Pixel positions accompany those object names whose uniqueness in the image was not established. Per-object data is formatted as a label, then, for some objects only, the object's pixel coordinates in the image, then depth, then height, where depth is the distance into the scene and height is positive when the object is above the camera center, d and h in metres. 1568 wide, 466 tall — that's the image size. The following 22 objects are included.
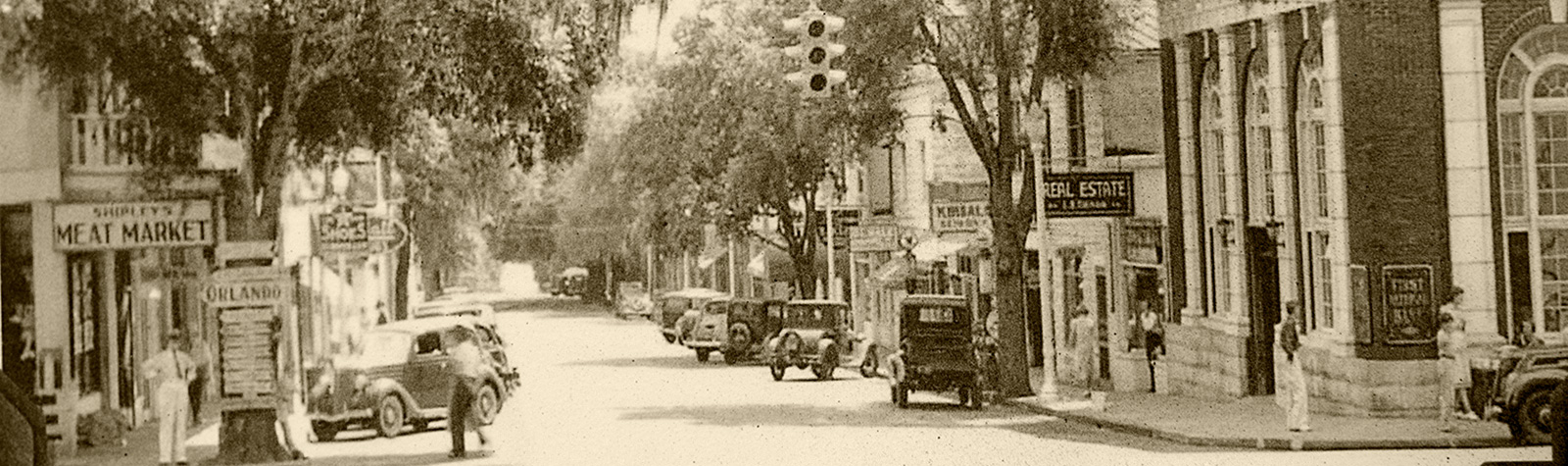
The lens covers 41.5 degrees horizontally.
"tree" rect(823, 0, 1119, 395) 32.44 +2.98
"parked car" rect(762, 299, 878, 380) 43.03 -1.98
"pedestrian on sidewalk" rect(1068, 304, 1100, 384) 36.16 -1.81
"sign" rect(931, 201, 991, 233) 35.06 +0.45
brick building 25.69 +0.57
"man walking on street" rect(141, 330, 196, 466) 24.53 -1.53
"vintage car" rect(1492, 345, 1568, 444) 21.27 -1.75
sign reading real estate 32.53 +0.71
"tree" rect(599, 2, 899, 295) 51.97 +2.79
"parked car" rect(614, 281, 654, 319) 91.19 -2.21
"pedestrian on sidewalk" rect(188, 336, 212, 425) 34.47 -1.85
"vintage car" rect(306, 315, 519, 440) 29.00 -1.75
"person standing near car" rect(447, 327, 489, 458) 24.09 -1.56
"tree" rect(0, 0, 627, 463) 23.48 +2.31
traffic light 20.86 +2.00
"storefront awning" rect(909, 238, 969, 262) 48.72 -0.14
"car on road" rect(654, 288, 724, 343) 65.06 -1.77
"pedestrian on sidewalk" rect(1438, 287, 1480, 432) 23.95 -1.60
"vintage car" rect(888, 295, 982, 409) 32.81 -1.73
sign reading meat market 25.67 +0.55
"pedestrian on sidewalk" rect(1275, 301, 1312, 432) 23.97 -1.74
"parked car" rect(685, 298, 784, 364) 50.62 -1.90
